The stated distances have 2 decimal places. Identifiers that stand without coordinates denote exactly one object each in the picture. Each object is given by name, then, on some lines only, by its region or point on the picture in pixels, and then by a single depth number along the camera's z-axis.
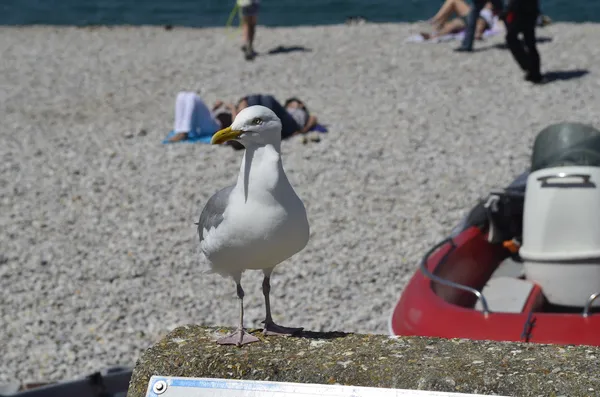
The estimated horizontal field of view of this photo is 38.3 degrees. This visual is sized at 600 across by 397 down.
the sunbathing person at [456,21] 14.76
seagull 2.89
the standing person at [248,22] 13.44
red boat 4.54
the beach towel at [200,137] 10.07
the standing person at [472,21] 13.54
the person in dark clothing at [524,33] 11.10
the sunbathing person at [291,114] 9.35
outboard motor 4.83
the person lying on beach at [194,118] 10.09
